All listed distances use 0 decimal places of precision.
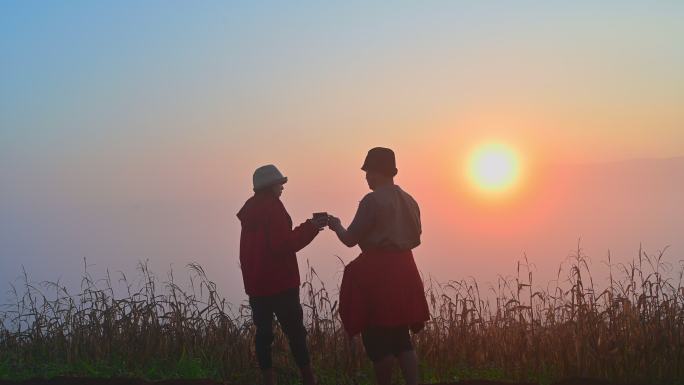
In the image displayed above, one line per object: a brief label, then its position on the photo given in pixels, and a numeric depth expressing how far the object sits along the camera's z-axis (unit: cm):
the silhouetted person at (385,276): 666
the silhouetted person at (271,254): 736
